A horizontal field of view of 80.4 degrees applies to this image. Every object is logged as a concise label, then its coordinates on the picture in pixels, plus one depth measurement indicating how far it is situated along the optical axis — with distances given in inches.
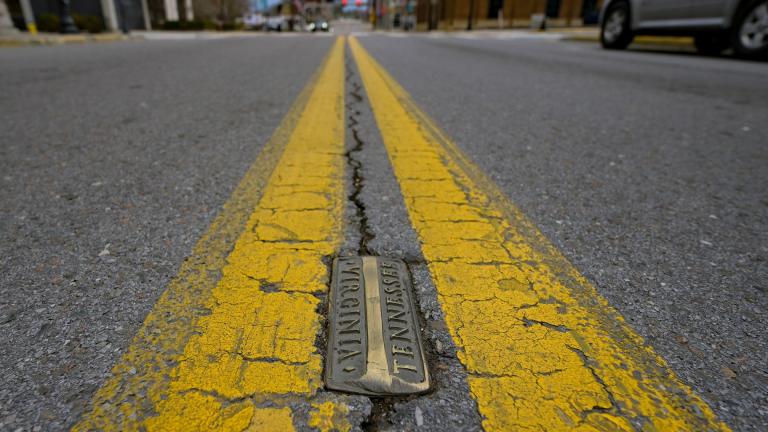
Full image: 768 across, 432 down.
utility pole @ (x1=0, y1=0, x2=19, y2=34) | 535.2
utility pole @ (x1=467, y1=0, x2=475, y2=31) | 1270.9
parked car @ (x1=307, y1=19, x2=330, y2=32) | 1599.9
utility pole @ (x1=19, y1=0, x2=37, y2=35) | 754.2
